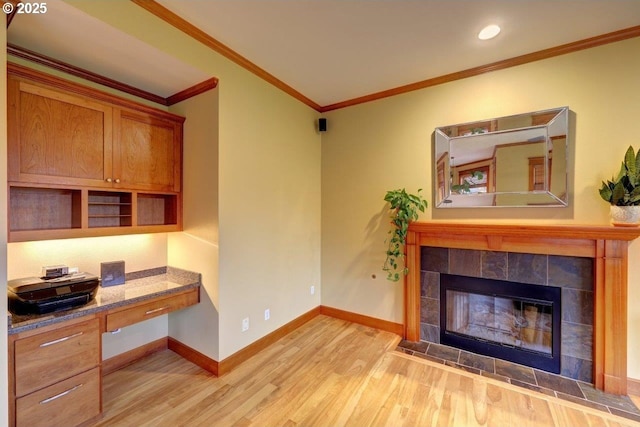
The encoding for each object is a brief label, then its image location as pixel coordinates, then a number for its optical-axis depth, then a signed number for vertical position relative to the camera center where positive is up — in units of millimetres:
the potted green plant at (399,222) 2684 -105
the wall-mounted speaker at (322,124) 3357 +1106
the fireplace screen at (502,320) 2332 -1009
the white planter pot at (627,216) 1865 -19
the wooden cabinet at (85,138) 1635 +522
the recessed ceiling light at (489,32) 1958 +1365
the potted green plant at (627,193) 1860 +145
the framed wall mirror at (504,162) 2205 +461
